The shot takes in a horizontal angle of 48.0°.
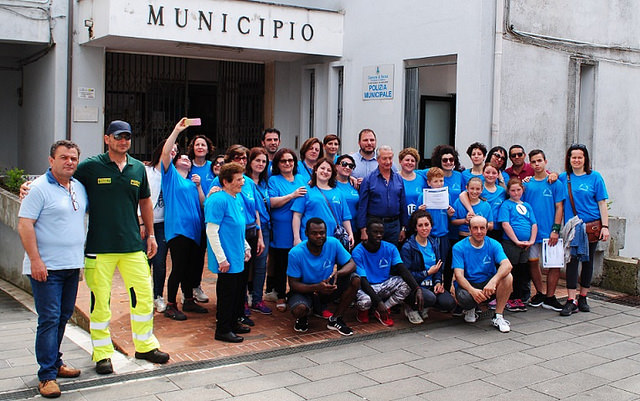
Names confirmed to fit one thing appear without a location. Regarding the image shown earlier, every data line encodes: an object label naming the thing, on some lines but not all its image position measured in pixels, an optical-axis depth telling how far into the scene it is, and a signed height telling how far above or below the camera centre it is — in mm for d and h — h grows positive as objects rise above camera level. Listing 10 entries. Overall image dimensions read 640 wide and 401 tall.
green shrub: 11086 -430
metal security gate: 13297 +1139
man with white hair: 7766 -375
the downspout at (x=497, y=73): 10305 +1338
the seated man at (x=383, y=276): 7387 -1179
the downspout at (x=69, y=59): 11844 +1577
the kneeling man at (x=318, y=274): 6984 -1111
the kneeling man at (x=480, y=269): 7473 -1081
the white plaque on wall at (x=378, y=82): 11812 +1352
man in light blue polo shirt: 5352 -675
